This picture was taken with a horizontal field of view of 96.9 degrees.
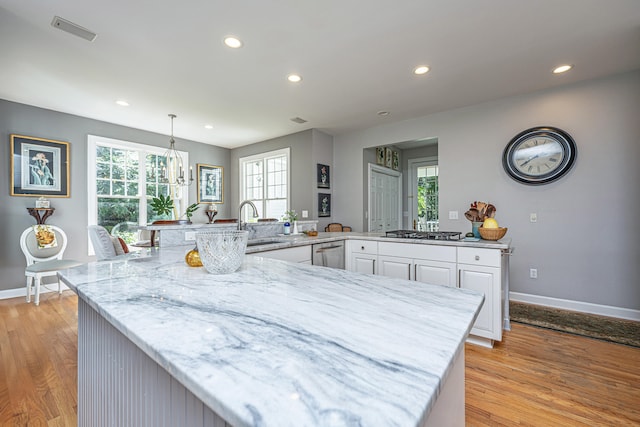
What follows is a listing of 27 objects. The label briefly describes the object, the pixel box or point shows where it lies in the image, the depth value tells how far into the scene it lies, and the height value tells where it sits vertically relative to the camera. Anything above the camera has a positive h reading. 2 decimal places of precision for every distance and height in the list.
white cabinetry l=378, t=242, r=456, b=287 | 2.51 -0.47
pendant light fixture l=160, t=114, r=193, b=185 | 3.98 +0.54
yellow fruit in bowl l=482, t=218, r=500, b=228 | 2.46 -0.10
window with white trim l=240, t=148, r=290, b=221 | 5.38 +0.63
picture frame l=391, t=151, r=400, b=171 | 5.82 +1.07
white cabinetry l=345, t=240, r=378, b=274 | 2.97 -0.46
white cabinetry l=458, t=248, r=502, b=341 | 2.29 -0.58
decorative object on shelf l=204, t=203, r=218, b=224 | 3.79 +0.01
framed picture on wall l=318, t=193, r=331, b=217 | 4.95 +0.15
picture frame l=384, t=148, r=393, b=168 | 5.51 +1.09
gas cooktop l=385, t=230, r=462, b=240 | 2.65 -0.23
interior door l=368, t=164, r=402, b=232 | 5.17 +0.27
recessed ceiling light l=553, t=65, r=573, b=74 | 2.85 +1.46
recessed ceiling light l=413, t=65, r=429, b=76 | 2.85 +1.46
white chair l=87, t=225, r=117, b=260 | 2.82 -0.28
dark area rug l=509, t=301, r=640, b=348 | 2.53 -1.11
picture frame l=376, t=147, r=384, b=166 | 5.29 +1.07
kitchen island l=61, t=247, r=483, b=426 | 0.39 -0.25
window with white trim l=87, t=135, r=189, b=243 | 4.46 +0.55
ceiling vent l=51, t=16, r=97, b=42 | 2.14 +1.45
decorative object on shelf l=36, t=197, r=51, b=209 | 3.79 +0.16
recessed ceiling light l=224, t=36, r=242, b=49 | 2.36 +1.46
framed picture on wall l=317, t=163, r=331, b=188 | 4.96 +0.66
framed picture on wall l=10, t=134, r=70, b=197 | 3.78 +0.67
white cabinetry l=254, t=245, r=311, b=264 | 2.48 -0.37
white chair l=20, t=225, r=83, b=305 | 3.40 -0.56
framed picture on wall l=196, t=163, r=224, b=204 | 5.86 +0.64
